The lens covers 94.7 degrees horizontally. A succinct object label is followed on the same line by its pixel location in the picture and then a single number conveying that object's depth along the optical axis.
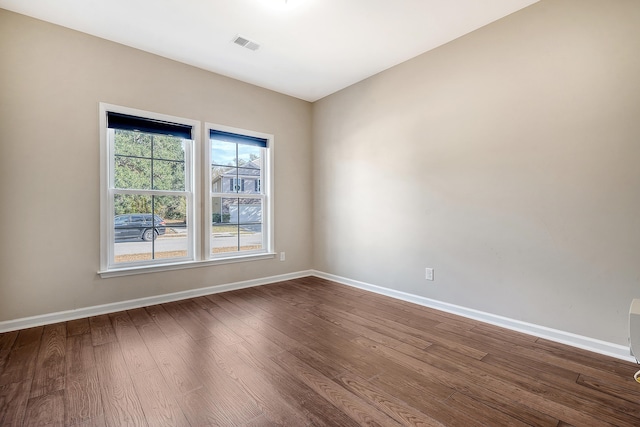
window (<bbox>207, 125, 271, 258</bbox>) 3.78
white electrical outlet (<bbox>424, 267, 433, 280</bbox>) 3.18
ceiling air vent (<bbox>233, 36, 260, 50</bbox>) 2.96
